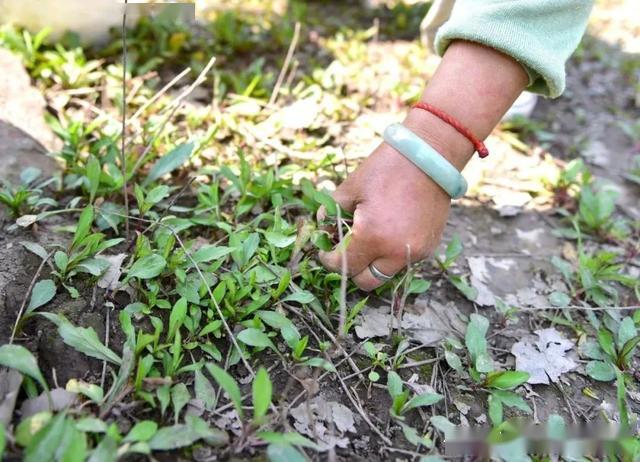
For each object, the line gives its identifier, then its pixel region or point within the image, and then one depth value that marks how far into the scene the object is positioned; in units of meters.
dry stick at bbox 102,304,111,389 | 0.47
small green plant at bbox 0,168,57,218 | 0.56
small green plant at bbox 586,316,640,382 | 0.55
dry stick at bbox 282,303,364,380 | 0.51
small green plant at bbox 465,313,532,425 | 0.50
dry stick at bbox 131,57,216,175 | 0.61
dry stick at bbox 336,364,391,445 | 0.48
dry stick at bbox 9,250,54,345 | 0.47
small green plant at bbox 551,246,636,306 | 0.61
